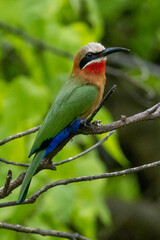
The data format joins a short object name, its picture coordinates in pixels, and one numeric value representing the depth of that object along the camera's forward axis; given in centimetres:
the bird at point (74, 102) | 544
